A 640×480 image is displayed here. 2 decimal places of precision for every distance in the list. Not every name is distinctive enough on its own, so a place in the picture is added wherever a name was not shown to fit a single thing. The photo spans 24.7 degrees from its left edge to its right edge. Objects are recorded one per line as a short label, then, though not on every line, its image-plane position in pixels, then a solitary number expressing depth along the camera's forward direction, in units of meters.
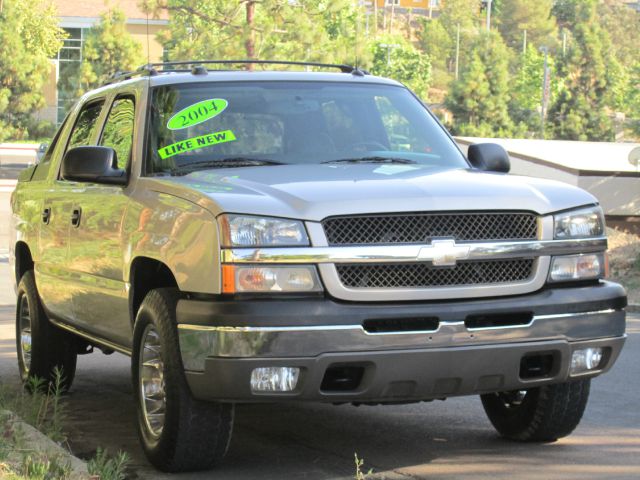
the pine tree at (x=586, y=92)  85.69
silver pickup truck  6.02
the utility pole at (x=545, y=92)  102.46
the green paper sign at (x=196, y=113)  7.38
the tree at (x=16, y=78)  71.75
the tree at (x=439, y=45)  176.00
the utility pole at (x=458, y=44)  161.85
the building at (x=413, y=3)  191.00
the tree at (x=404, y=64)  135.88
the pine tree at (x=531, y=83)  119.93
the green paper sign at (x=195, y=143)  7.25
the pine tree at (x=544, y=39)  183.38
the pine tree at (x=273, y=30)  51.31
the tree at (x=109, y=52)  80.62
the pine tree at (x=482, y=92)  82.31
